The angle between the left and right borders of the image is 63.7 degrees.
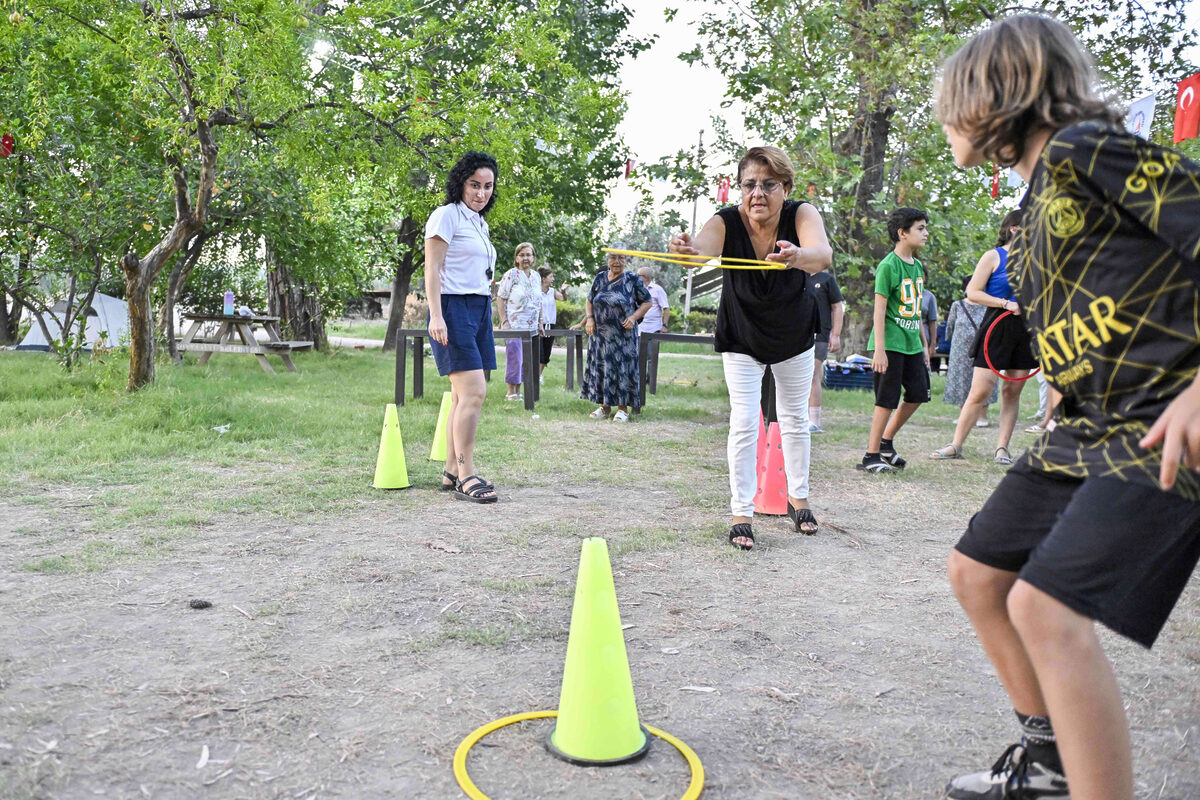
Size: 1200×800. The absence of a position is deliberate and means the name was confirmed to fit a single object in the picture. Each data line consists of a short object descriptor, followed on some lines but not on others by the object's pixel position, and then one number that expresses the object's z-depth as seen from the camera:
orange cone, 5.62
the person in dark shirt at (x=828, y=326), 9.59
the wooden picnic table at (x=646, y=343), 10.71
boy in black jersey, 1.68
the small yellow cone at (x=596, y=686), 2.47
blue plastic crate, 14.87
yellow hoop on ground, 2.26
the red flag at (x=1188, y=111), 7.97
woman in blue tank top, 6.96
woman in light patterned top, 11.45
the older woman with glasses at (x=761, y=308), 4.39
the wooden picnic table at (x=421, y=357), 10.51
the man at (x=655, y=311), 12.28
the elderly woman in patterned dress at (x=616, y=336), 10.29
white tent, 18.67
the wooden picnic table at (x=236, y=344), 15.04
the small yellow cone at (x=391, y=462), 6.10
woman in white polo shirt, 5.66
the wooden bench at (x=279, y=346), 15.09
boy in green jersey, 7.09
